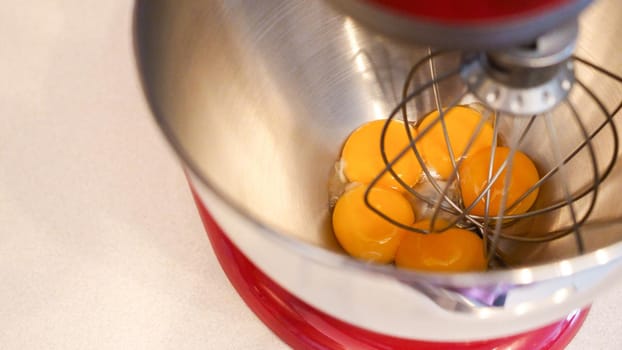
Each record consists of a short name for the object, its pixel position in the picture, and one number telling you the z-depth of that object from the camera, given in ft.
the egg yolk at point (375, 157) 2.25
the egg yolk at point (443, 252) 2.11
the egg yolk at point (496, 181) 2.21
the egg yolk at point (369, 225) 2.16
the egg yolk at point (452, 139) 2.27
